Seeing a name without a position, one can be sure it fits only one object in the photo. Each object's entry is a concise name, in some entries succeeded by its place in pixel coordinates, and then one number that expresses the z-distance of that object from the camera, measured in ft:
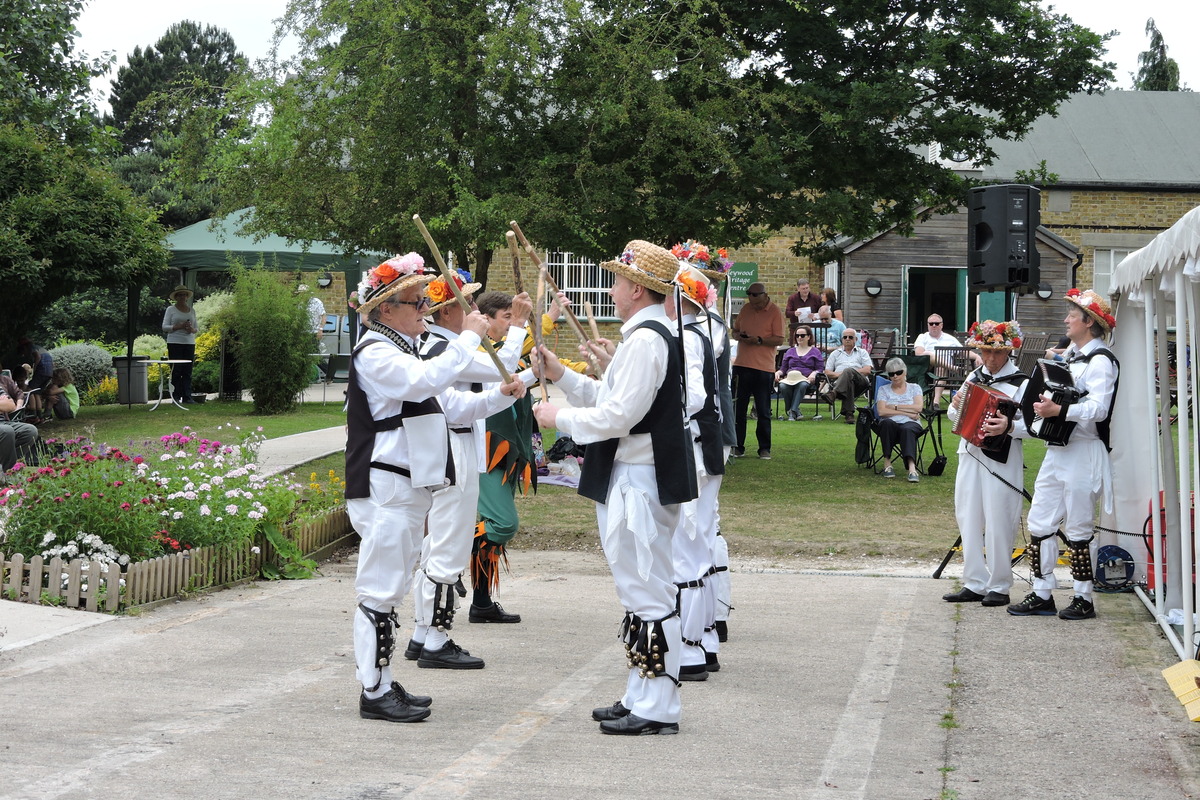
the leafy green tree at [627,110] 41.06
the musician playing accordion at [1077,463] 25.40
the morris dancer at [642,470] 16.87
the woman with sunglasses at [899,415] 46.09
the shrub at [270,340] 59.31
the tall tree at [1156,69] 156.35
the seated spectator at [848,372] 61.82
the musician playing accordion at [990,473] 26.68
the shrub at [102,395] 70.49
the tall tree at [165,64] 166.71
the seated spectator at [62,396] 48.34
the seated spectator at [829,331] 70.79
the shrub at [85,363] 71.82
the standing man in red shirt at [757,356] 50.01
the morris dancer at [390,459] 17.39
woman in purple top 65.41
